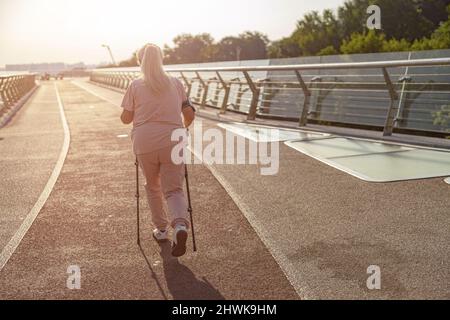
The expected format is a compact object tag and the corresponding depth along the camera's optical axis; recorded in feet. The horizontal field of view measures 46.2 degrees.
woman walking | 16.28
